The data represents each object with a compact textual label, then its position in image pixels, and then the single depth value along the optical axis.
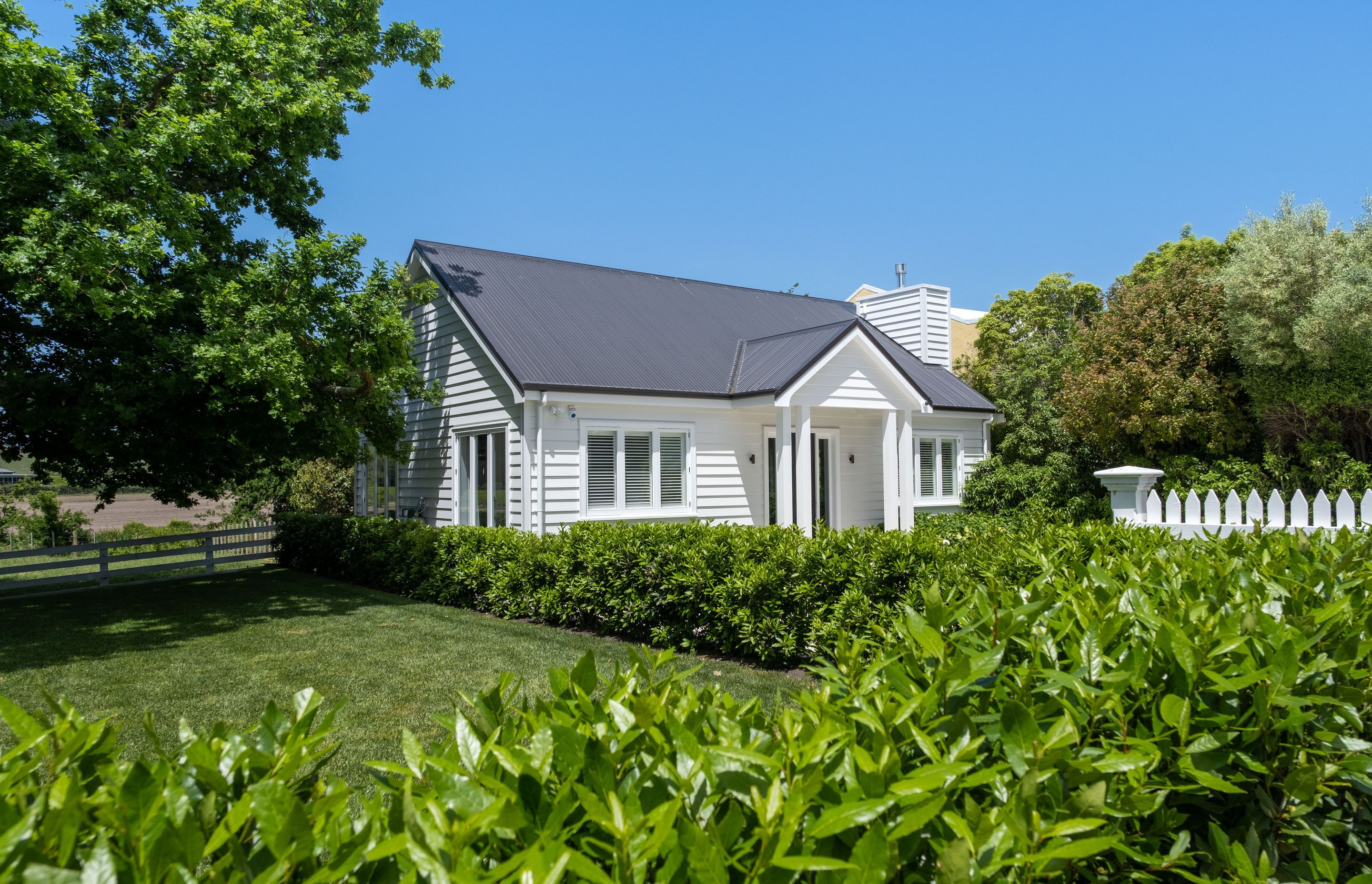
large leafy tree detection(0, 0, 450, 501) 10.88
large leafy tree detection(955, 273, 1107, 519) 18.72
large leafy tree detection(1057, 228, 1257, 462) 16.75
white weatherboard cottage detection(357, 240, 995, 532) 13.85
